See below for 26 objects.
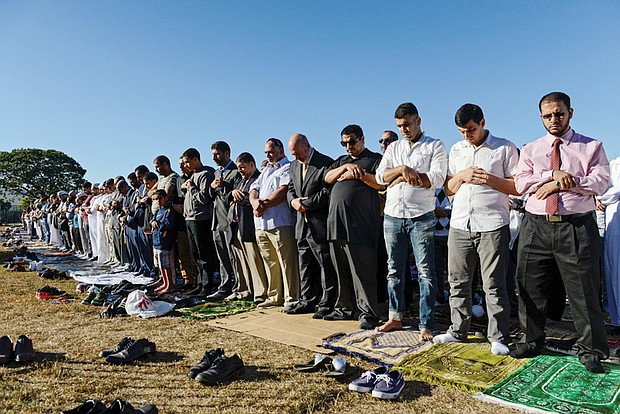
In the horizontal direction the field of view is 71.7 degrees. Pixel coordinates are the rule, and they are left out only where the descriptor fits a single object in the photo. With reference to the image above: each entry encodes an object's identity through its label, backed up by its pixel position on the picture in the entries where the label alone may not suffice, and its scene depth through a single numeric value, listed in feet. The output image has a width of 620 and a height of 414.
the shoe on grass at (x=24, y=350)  12.01
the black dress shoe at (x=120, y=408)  7.98
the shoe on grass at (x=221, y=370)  10.33
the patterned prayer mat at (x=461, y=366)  10.06
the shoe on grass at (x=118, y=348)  12.43
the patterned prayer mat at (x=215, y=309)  18.08
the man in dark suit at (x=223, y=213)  21.27
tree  143.33
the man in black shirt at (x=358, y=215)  15.69
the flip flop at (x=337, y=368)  10.56
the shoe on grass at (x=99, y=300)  20.22
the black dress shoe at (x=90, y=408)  7.98
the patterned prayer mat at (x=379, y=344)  11.97
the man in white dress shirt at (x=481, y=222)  12.09
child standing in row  22.99
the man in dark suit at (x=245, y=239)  20.25
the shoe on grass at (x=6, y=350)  11.87
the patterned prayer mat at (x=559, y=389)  8.67
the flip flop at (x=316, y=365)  10.94
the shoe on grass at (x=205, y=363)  10.79
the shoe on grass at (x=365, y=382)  9.75
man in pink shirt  10.56
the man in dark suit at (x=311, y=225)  17.12
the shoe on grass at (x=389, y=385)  9.37
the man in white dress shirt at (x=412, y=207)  13.57
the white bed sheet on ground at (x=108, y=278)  26.50
